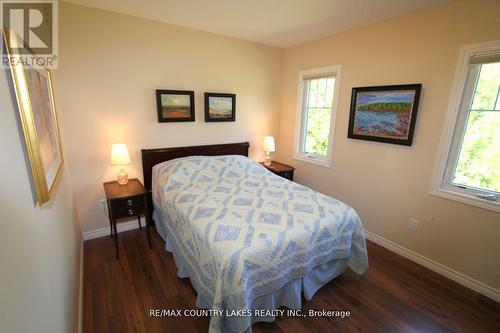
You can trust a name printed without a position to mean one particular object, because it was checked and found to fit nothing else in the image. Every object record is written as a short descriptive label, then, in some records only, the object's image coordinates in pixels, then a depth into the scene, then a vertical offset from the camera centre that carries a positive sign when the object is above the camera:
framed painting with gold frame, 0.91 -0.07
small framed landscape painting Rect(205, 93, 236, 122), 3.10 +0.12
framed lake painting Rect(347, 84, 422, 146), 2.30 +0.08
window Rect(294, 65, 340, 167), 3.11 +0.07
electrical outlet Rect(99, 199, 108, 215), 2.68 -1.05
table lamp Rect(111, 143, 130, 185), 2.42 -0.44
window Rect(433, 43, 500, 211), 1.88 -0.05
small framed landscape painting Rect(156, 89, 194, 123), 2.76 +0.11
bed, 1.44 -0.88
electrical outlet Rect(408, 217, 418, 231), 2.40 -1.06
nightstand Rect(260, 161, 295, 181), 3.47 -0.77
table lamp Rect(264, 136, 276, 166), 3.56 -0.41
